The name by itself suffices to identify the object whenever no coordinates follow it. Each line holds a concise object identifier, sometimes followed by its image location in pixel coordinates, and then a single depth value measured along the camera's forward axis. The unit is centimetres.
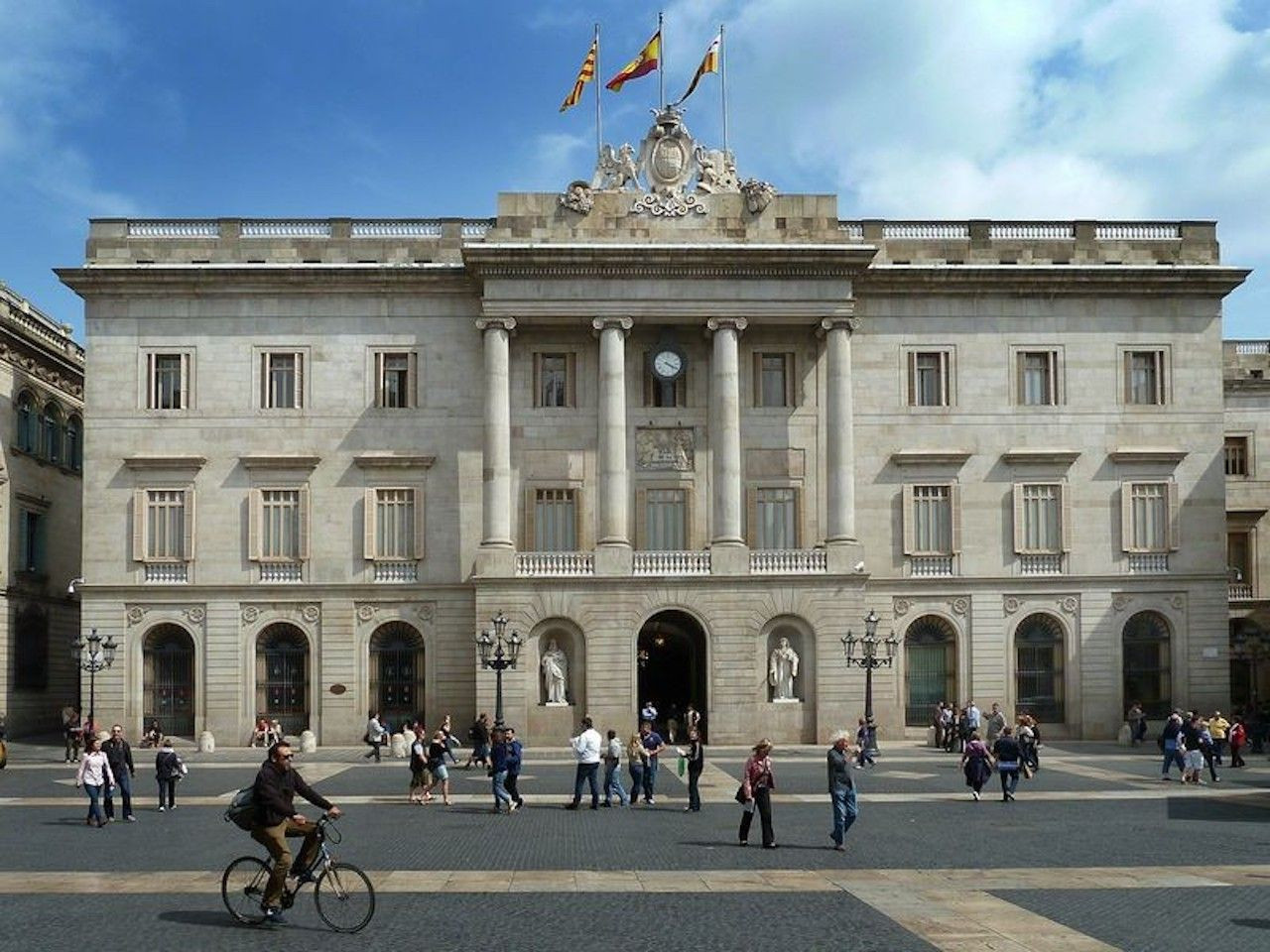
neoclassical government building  5056
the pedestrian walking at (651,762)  3221
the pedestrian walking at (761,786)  2419
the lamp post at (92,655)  4578
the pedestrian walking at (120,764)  2958
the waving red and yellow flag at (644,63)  5109
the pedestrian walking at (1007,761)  3198
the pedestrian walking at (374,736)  4516
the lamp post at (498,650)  4462
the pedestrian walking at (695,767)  3034
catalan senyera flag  5212
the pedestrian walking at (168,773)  3070
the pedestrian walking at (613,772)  3186
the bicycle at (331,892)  1680
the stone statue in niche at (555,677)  4925
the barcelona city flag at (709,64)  5131
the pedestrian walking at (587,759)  3052
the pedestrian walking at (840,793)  2408
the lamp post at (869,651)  4616
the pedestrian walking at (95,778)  2828
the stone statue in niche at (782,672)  4966
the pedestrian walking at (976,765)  3177
